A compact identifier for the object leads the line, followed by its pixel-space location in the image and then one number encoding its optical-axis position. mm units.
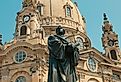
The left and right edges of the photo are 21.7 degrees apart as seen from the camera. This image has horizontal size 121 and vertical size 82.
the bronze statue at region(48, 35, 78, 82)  9711
